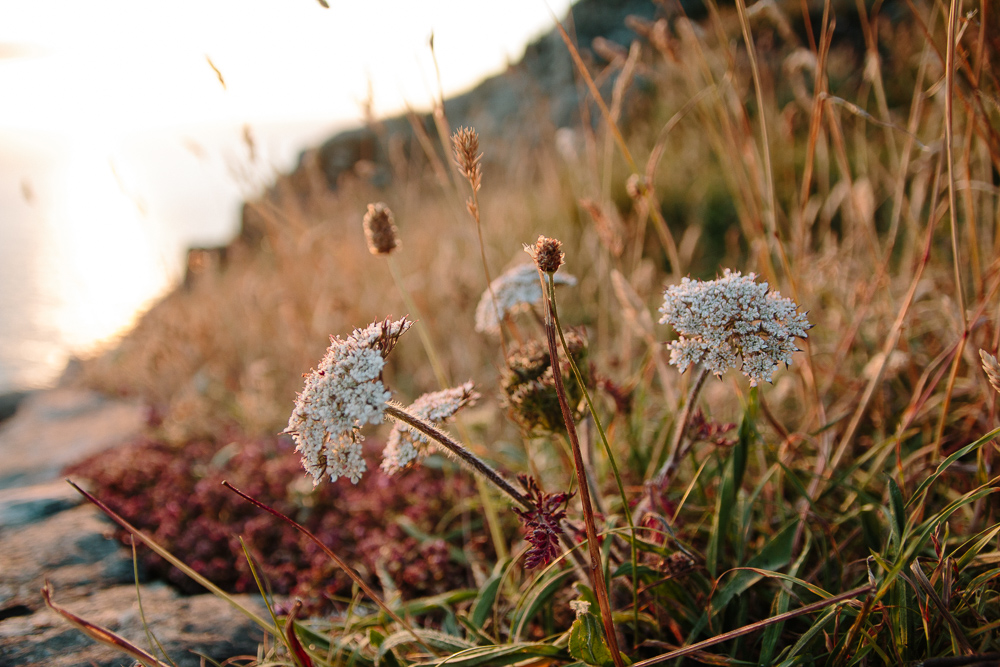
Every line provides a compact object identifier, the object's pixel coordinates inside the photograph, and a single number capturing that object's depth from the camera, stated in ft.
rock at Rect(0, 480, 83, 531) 1.64
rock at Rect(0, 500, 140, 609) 1.39
